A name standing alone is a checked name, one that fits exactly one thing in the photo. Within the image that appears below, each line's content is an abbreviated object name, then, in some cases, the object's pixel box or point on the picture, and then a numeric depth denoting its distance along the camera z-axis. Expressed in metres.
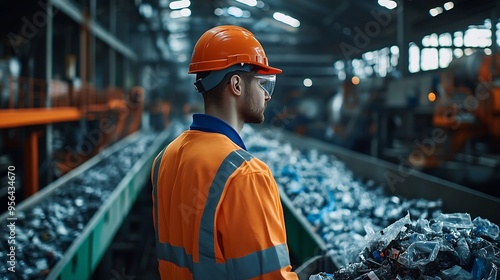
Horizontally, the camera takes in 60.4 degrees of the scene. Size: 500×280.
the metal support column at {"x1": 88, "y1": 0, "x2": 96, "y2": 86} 10.00
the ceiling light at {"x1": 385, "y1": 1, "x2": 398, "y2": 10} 8.81
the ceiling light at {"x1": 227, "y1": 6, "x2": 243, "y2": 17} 12.24
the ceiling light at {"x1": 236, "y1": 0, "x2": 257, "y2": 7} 11.59
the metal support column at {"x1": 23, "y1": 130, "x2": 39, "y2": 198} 6.67
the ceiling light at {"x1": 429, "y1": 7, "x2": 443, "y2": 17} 9.11
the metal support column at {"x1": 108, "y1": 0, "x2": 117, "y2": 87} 12.62
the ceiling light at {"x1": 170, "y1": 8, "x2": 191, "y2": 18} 11.82
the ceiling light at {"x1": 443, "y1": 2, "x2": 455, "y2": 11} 7.59
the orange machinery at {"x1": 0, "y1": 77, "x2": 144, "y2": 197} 6.34
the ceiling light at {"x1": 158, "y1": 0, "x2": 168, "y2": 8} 12.53
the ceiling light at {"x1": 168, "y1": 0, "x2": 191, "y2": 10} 10.99
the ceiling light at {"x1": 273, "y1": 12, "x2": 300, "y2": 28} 12.47
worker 1.18
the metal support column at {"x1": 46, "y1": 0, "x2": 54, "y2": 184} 7.27
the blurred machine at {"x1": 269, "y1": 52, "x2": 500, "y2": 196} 7.00
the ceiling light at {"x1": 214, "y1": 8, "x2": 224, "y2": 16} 10.70
